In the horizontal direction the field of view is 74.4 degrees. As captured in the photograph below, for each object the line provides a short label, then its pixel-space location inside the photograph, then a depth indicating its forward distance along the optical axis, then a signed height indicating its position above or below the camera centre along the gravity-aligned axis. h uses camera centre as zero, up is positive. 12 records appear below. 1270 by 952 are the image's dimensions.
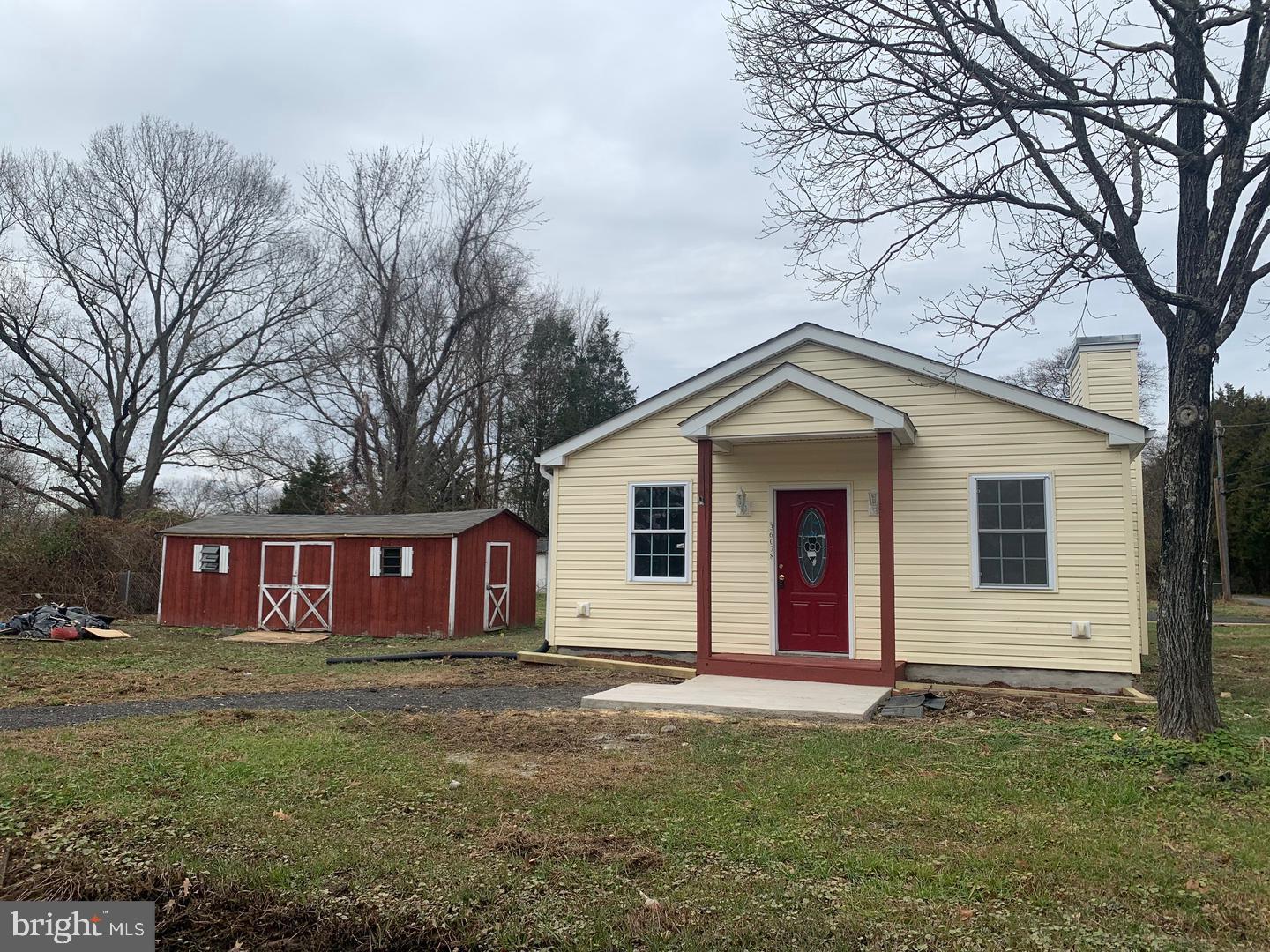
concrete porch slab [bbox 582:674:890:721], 7.81 -1.30
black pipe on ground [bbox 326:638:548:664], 12.39 -1.33
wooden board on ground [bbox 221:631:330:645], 16.33 -1.42
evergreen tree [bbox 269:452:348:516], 31.66 +2.90
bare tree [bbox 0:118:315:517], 25.92 +8.80
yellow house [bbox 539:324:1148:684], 9.57 +0.58
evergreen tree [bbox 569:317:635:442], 37.03 +8.49
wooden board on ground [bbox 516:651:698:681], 10.59 -1.28
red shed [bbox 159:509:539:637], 17.06 -0.15
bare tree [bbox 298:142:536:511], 30.27 +8.92
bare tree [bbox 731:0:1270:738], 6.41 +3.32
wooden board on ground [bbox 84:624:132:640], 15.44 -1.26
